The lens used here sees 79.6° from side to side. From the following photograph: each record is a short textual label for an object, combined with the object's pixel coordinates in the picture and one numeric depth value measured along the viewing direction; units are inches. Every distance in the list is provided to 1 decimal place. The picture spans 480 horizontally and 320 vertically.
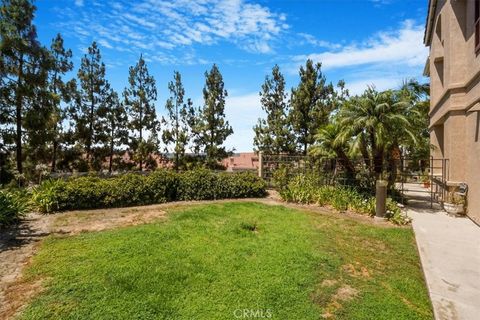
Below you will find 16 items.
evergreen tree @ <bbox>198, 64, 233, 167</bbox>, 813.2
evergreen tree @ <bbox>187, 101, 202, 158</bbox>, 837.8
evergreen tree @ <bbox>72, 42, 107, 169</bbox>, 804.6
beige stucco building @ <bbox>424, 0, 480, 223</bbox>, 314.9
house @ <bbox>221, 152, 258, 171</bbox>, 1495.0
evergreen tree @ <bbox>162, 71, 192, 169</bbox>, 869.2
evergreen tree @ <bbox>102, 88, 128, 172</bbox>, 844.6
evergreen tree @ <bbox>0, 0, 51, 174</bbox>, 587.8
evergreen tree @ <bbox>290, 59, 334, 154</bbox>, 673.6
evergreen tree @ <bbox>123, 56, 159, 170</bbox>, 858.8
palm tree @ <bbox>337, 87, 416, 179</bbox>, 364.8
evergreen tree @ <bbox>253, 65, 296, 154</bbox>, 727.1
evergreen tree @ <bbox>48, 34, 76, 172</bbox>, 747.4
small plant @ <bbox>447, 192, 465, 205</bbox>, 338.0
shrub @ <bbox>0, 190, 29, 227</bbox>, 277.1
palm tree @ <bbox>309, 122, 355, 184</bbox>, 418.3
